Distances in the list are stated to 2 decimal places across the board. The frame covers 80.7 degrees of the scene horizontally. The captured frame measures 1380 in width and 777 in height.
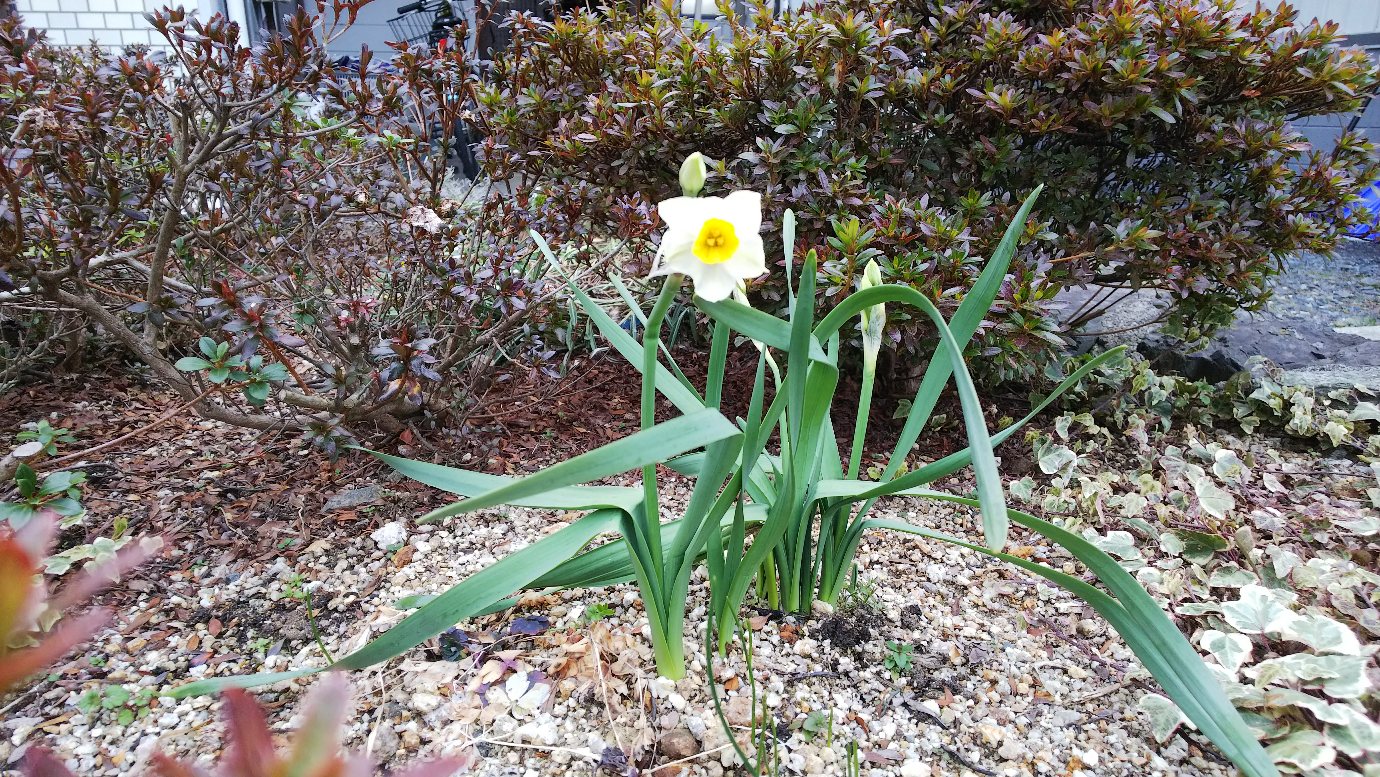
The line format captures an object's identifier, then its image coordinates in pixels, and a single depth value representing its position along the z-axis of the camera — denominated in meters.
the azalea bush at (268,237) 0.52
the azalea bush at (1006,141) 0.64
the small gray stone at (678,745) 0.38
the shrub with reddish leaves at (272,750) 0.13
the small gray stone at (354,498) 0.61
